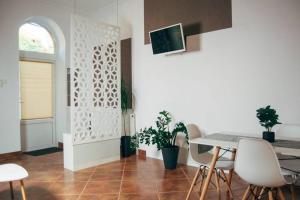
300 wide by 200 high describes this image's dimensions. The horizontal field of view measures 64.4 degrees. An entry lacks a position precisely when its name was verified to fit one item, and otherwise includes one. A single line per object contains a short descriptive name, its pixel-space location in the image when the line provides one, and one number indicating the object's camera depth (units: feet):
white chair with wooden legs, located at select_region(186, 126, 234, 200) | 8.37
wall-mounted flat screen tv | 12.77
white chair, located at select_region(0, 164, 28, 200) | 7.56
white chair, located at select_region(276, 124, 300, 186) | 8.35
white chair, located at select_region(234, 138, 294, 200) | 6.06
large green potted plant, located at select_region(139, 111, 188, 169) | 12.81
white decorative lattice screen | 13.03
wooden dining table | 6.58
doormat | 16.57
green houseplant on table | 7.77
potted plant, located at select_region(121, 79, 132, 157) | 15.58
